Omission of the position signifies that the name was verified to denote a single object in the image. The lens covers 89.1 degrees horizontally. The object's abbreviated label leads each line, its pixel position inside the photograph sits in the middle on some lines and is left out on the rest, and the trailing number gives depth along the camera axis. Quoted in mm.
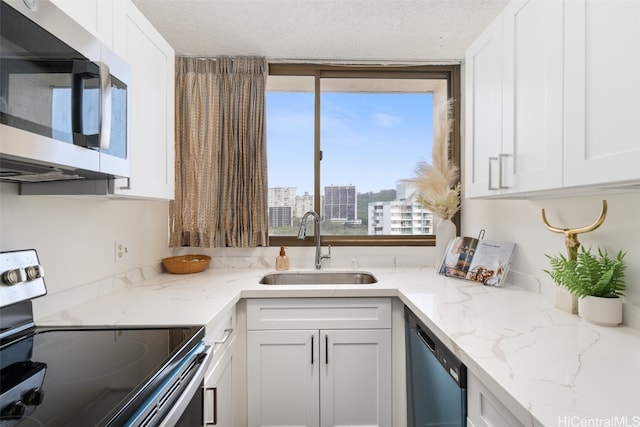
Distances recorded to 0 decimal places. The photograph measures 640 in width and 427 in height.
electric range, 646
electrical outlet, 1627
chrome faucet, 2207
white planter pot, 1085
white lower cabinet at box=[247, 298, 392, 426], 1665
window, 2391
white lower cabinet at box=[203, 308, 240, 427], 1230
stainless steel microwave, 671
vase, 2094
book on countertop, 1697
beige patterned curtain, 2195
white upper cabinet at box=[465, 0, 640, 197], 804
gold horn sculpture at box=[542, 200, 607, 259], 1163
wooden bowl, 2033
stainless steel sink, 2170
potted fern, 1087
